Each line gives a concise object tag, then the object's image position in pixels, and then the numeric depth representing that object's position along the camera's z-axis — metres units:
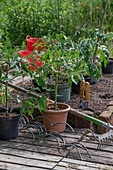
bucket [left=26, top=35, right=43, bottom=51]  5.68
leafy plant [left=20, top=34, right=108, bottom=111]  2.81
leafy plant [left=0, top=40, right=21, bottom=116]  2.50
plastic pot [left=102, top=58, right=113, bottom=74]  5.52
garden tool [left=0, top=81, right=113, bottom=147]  2.78
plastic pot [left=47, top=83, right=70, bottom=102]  3.66
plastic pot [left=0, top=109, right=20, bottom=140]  2.85
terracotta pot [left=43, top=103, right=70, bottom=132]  3.04
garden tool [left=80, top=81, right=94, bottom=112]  3.46
